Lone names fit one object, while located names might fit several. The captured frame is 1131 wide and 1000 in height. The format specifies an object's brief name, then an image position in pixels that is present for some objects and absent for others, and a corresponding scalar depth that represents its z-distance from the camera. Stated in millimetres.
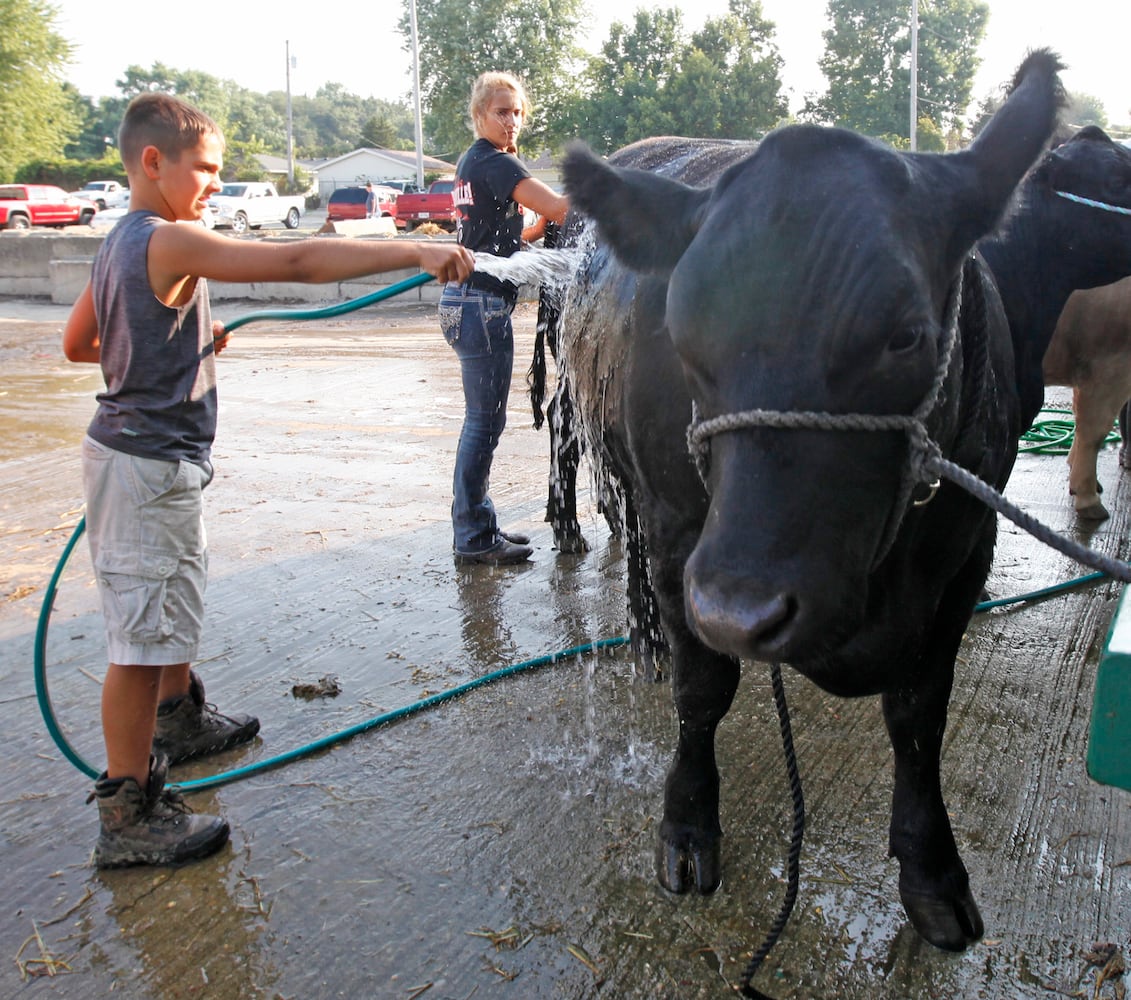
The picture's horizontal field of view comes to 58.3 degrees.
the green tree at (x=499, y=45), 60250
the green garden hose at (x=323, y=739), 2779
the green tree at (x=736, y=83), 55000
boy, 2555
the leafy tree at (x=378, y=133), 96500
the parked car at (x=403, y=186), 48216
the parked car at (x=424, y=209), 36531
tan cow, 4848
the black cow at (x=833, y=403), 1651
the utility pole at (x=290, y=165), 61531
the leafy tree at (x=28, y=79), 43344
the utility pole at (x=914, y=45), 40812
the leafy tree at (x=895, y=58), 62875
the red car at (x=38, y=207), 36969
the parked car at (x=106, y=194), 48125
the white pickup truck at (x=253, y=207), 37219
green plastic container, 1533
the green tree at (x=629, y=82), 54812
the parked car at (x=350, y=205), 39062
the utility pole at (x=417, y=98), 35688
